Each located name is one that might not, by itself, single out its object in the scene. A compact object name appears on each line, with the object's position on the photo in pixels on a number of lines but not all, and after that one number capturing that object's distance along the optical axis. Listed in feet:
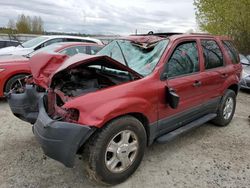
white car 21.94
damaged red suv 6.40
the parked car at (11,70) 13.95
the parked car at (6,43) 34.32
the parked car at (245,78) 20.24
